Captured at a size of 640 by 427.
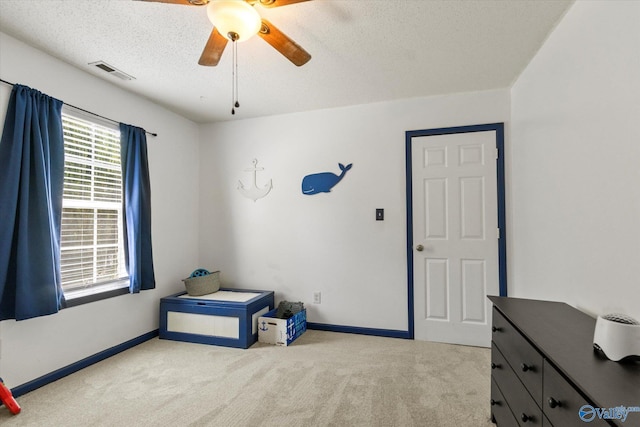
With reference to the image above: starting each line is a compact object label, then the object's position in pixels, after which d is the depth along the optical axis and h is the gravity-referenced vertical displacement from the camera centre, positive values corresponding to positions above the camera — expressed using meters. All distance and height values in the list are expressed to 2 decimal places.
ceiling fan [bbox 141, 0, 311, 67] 1.48 +0.94
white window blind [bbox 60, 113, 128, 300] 2.52 +0.04
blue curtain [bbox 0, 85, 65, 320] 2.06 +0.08
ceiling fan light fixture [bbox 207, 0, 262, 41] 1.48 +0.94
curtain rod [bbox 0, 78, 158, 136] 2.14 +0.87
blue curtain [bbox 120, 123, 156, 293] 2.94 +0.06
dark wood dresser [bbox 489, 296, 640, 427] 0.89 -0.53
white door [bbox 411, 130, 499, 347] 2.95 -0.24
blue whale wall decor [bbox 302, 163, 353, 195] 3.40 +0.34
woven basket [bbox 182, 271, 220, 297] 3.30 -0.76
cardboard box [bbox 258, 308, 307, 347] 2.99 -1.13
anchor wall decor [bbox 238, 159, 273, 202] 3.68 +0.28
